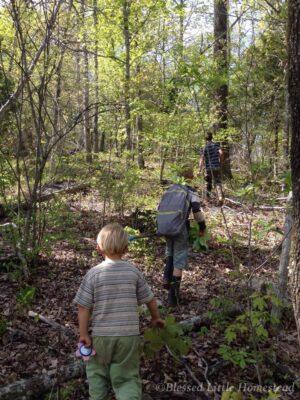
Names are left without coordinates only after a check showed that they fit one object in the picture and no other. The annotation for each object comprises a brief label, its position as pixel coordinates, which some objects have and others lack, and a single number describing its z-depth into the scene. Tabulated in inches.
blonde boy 115.8
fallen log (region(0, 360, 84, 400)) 128.7
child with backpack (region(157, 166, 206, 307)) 207.0
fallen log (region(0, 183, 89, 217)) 310.7
